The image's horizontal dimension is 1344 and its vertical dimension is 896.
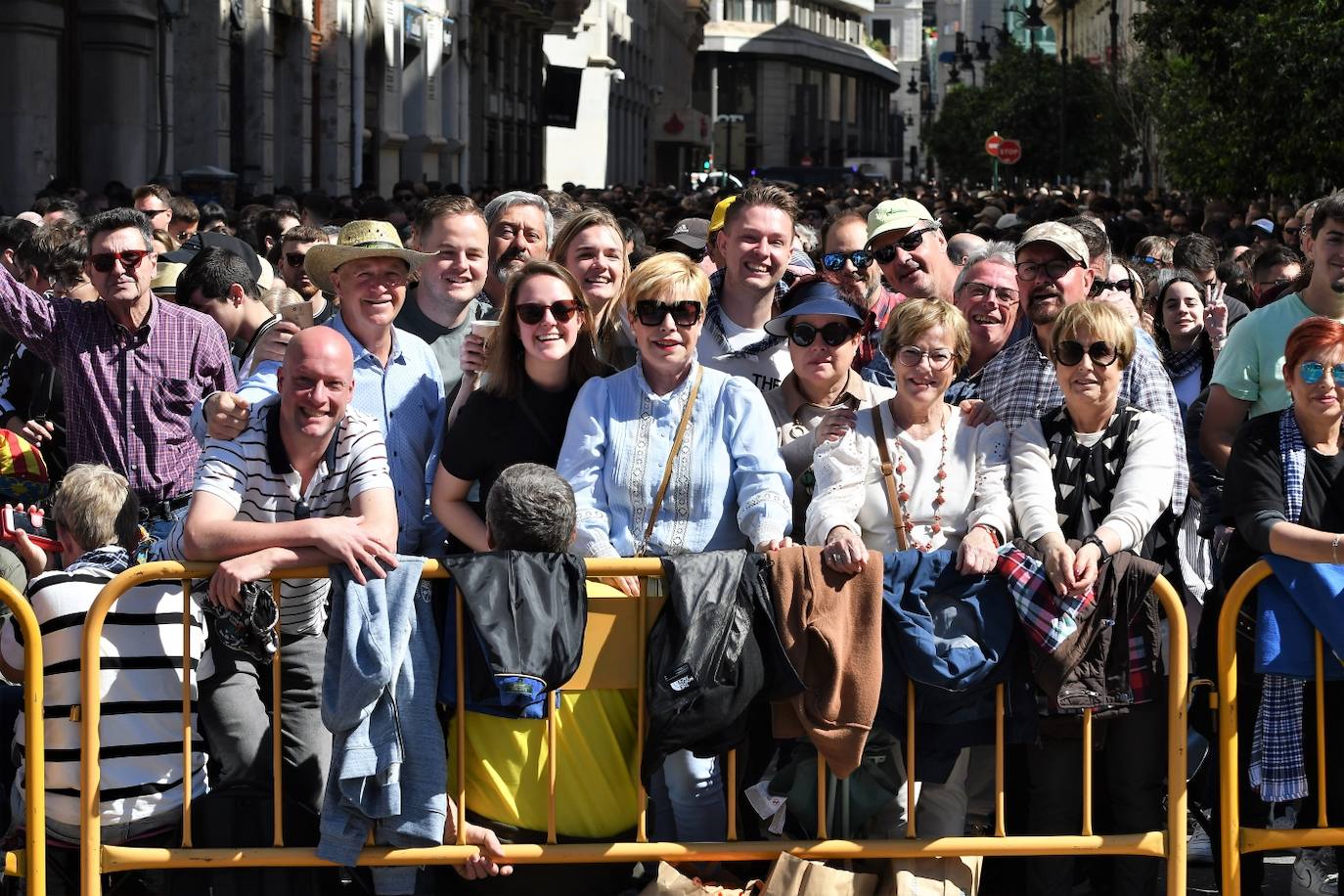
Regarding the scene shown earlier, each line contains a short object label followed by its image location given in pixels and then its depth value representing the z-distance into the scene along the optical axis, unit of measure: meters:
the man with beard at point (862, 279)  7.87
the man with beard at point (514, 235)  7.92
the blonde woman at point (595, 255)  7.00
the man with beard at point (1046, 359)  6.13
